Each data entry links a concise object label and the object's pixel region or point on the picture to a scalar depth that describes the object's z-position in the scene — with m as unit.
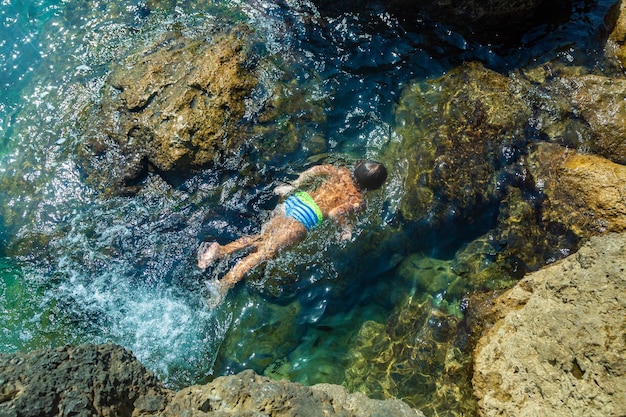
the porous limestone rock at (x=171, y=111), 5.46
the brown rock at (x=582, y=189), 4.61
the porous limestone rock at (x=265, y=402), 3.27
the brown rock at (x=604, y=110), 5.32
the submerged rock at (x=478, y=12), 6.11
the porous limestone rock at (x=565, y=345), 3.31
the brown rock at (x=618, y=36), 6.04
